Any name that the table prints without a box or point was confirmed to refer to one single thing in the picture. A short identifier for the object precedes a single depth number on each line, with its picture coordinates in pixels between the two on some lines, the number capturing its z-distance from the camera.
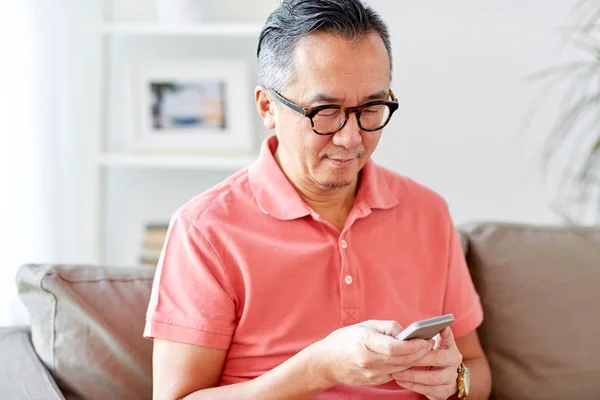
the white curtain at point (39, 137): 2.02
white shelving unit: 2.62
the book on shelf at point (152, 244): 2.69
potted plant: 2.72
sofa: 1.57
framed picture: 2.71
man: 1.38
